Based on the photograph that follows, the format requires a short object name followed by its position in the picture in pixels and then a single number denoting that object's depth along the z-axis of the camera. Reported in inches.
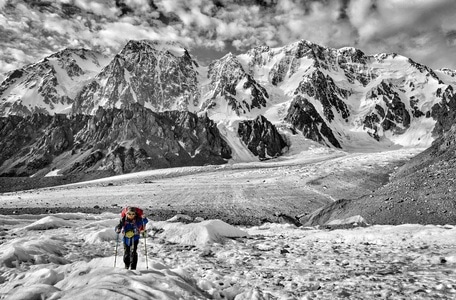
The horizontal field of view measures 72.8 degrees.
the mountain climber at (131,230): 350.6
